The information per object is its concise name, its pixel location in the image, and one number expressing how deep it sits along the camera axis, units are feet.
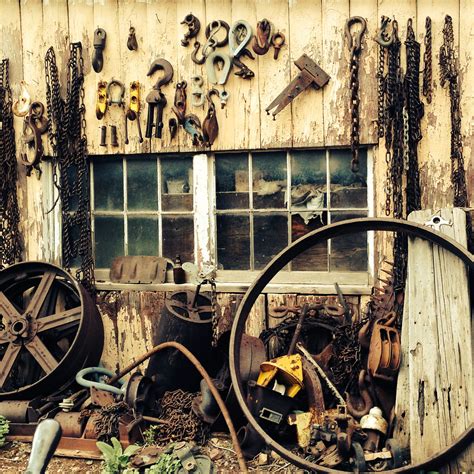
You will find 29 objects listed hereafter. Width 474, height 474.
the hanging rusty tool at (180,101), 21.79
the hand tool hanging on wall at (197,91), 21.67
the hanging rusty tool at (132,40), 22.02
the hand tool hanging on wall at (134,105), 22.08
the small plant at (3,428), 19.60
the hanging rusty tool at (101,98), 22.36
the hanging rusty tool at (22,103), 22.86
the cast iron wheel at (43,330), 21.02
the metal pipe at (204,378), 17.43
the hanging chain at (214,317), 20.54
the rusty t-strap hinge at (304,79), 20.77
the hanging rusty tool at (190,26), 21.49
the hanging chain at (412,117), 19.86
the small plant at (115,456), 17.67
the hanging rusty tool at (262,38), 20.88
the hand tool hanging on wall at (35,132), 22.90
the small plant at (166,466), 17.13
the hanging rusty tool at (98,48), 22.16
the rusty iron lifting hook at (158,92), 21.83
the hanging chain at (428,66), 19.76
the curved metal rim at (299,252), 16.37
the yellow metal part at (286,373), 18.40
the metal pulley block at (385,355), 17.65
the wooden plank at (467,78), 19.74
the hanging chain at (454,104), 19.62
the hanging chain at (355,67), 20.34
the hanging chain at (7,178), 23.18
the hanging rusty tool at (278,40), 21.00
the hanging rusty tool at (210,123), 21.54
